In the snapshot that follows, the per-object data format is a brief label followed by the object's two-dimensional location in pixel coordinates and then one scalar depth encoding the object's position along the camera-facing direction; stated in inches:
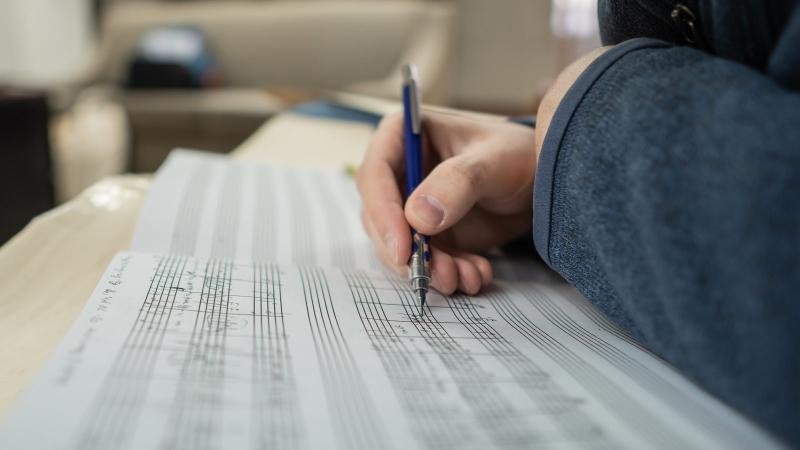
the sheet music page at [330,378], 7.9
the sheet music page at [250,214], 16.2
